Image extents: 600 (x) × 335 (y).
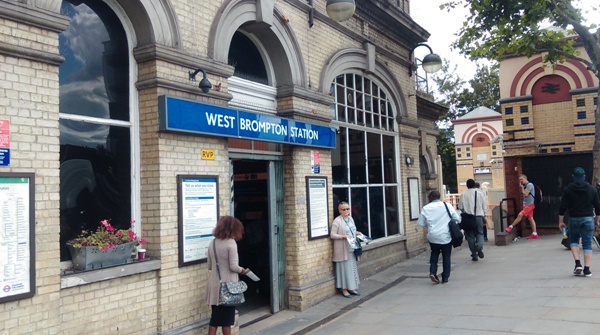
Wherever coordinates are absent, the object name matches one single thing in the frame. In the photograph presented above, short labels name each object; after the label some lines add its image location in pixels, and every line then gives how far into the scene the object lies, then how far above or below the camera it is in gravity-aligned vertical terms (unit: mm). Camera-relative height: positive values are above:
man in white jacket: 9156 -713
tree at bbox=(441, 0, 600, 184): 11711 +3824
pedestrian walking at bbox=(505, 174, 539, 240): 13717 -312
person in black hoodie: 8422 -432
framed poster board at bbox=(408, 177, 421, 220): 12816 -158
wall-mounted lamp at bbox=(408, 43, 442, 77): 12117 +3000
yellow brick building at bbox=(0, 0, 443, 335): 4684 +639
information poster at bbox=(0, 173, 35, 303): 4414 -262
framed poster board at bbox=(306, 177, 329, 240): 8633 -208
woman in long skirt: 8867 -999
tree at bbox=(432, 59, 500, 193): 35656 +6343
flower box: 5211 -549
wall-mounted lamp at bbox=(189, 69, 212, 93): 6314 +1399
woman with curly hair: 5820 -755
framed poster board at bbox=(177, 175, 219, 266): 6148 -179
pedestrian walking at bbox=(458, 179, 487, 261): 11539 -482
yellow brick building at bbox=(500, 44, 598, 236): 15805 +1970
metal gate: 15680 +272
